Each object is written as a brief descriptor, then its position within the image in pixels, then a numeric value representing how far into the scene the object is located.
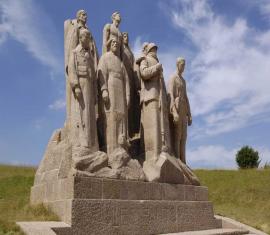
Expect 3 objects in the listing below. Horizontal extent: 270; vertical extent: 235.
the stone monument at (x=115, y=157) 8.45
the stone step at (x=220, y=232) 9.59
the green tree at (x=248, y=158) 35.41
